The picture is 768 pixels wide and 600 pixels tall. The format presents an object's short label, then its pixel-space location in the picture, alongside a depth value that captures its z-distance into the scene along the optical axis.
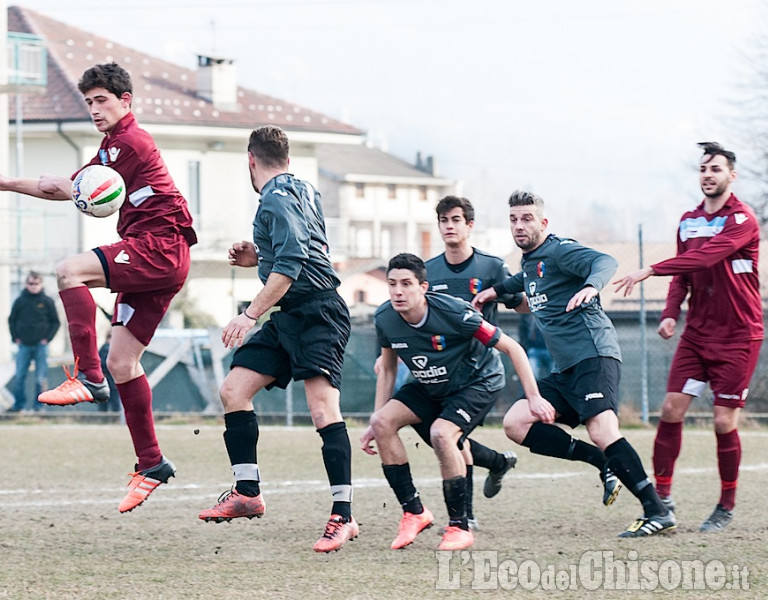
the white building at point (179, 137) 57.31
